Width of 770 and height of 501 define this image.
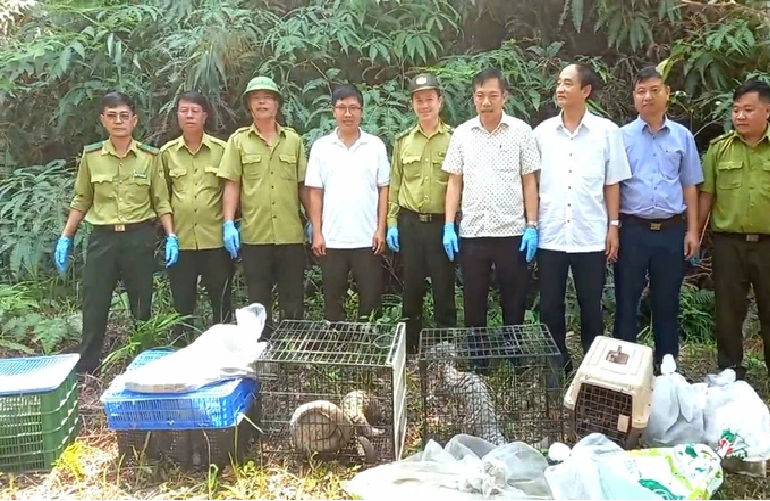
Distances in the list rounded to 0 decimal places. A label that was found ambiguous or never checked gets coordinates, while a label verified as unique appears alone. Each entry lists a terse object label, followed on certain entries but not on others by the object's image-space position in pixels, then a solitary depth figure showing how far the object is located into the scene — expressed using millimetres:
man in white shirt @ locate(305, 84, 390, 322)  4289
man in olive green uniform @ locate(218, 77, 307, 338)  4363
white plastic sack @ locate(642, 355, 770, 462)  3127
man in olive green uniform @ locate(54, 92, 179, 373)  4324
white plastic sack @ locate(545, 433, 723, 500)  2621
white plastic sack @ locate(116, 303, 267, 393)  3111
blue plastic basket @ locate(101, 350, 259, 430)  3100
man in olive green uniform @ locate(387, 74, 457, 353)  4301
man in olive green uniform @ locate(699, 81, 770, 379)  3910
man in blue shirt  4008
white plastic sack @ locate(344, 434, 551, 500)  2719
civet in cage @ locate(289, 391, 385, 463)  3170
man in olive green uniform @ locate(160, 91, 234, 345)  4418
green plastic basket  3197
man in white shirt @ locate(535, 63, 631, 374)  3963
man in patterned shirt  4055
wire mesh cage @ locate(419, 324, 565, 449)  3262
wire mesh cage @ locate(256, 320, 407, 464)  3172
